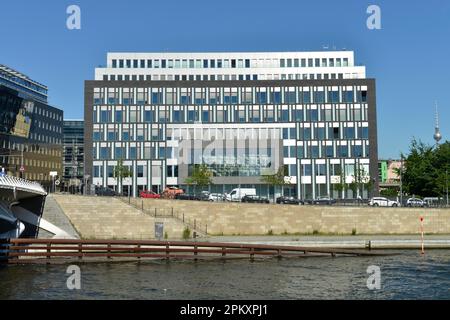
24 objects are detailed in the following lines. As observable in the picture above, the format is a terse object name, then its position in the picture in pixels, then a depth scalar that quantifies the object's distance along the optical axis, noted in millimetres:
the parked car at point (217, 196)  77038
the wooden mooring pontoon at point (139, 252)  43094
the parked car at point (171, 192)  73362
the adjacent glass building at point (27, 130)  113375
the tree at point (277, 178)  91069
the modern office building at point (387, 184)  173938
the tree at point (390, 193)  108362
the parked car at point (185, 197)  68150
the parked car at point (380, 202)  74231
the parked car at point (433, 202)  67350
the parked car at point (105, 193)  74188
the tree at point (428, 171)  81562
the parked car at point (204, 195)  77731
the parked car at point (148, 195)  73306
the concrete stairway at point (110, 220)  57250
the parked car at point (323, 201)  75394
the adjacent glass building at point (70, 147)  161462
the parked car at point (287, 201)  69238
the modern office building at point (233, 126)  102375
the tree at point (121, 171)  91875
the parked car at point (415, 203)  68400
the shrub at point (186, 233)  57094
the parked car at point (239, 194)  79062
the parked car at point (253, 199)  69175
